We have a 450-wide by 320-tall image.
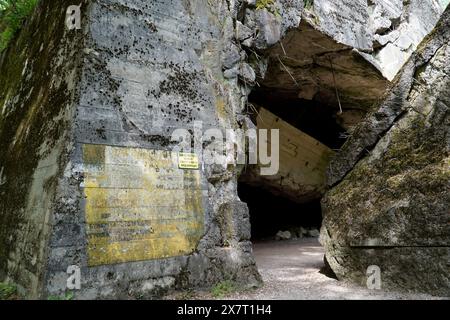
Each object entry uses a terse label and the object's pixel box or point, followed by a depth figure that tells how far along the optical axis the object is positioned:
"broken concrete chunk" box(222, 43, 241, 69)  4.70
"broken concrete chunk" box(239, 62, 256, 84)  4.87
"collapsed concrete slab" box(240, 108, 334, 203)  8.84
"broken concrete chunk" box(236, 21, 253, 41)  4.87
